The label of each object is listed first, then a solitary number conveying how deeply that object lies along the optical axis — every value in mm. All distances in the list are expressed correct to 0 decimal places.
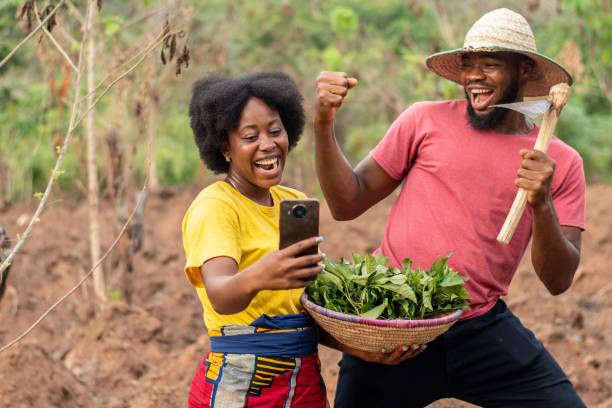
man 3463
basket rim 2791
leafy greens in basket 2932
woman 2912
